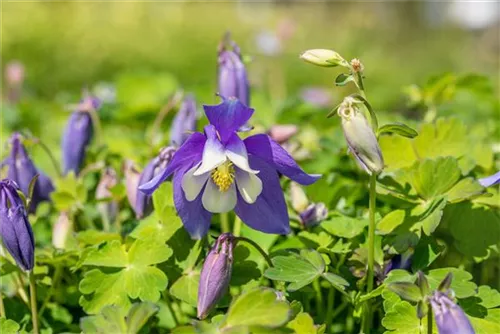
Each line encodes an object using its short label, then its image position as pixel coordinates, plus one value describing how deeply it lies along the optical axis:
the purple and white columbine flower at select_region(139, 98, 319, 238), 0.41
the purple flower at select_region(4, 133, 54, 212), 0.49
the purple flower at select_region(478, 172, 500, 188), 0.42
